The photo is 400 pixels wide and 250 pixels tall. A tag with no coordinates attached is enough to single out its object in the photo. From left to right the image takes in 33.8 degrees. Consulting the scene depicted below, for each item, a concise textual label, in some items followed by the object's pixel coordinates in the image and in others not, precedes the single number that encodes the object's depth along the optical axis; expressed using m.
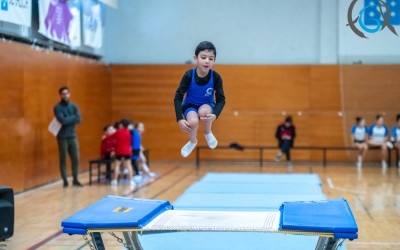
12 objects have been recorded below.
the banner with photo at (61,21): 15.52
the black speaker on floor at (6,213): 8.67
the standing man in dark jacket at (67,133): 15.28
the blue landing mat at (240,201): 9.01
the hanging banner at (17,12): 13.35
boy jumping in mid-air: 7.16
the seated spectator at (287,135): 20.17
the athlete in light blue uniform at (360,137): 20.28
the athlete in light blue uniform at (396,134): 19.87
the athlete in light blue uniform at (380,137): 20.03
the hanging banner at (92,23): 18.94
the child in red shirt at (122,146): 15.54
